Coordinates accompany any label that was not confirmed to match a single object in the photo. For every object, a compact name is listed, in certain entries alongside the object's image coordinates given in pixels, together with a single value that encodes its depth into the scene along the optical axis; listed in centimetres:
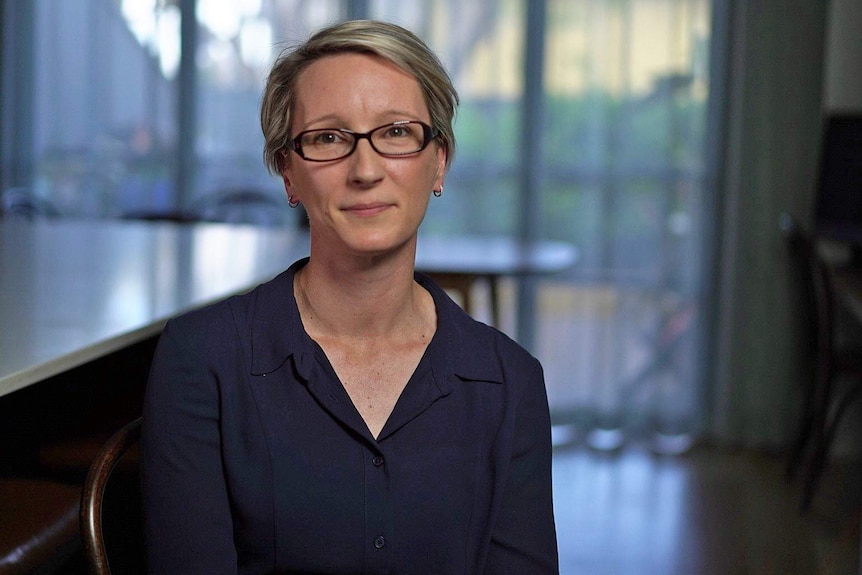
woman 126
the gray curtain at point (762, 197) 439
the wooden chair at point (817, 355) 371
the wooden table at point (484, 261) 357
